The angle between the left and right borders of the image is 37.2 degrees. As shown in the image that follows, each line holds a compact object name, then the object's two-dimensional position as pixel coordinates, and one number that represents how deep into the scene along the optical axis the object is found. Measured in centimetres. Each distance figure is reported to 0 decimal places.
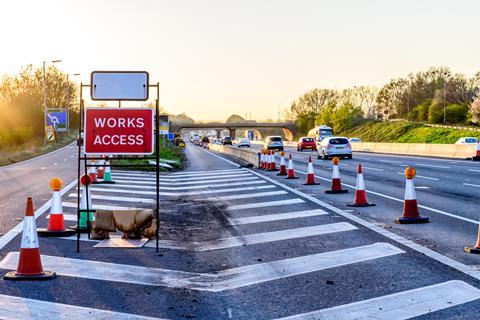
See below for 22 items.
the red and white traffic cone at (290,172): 2322
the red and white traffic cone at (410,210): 1144
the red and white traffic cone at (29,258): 736
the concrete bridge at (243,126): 14962
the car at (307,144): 6425
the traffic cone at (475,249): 853
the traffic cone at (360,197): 1409
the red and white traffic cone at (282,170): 2508
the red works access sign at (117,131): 963
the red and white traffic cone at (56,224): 1030
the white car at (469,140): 5543
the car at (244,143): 8975
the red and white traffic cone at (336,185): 1731
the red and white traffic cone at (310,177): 2052
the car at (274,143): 6334
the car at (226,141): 10298
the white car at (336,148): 4069
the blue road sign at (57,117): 7544
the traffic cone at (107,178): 2093
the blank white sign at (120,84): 955
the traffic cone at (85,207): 1030
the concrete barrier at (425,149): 3869
